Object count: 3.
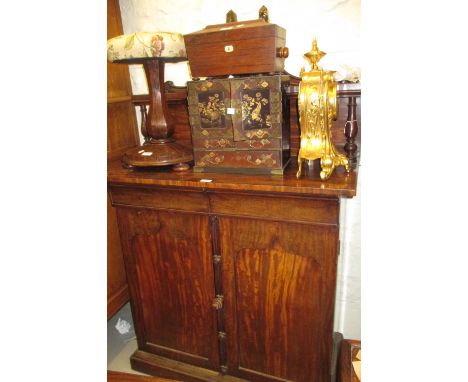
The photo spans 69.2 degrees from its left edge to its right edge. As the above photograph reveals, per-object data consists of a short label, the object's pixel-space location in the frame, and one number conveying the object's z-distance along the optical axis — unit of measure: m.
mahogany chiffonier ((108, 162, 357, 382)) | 1.23
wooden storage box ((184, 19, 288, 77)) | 1.15
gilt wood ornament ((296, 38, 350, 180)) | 1.12
